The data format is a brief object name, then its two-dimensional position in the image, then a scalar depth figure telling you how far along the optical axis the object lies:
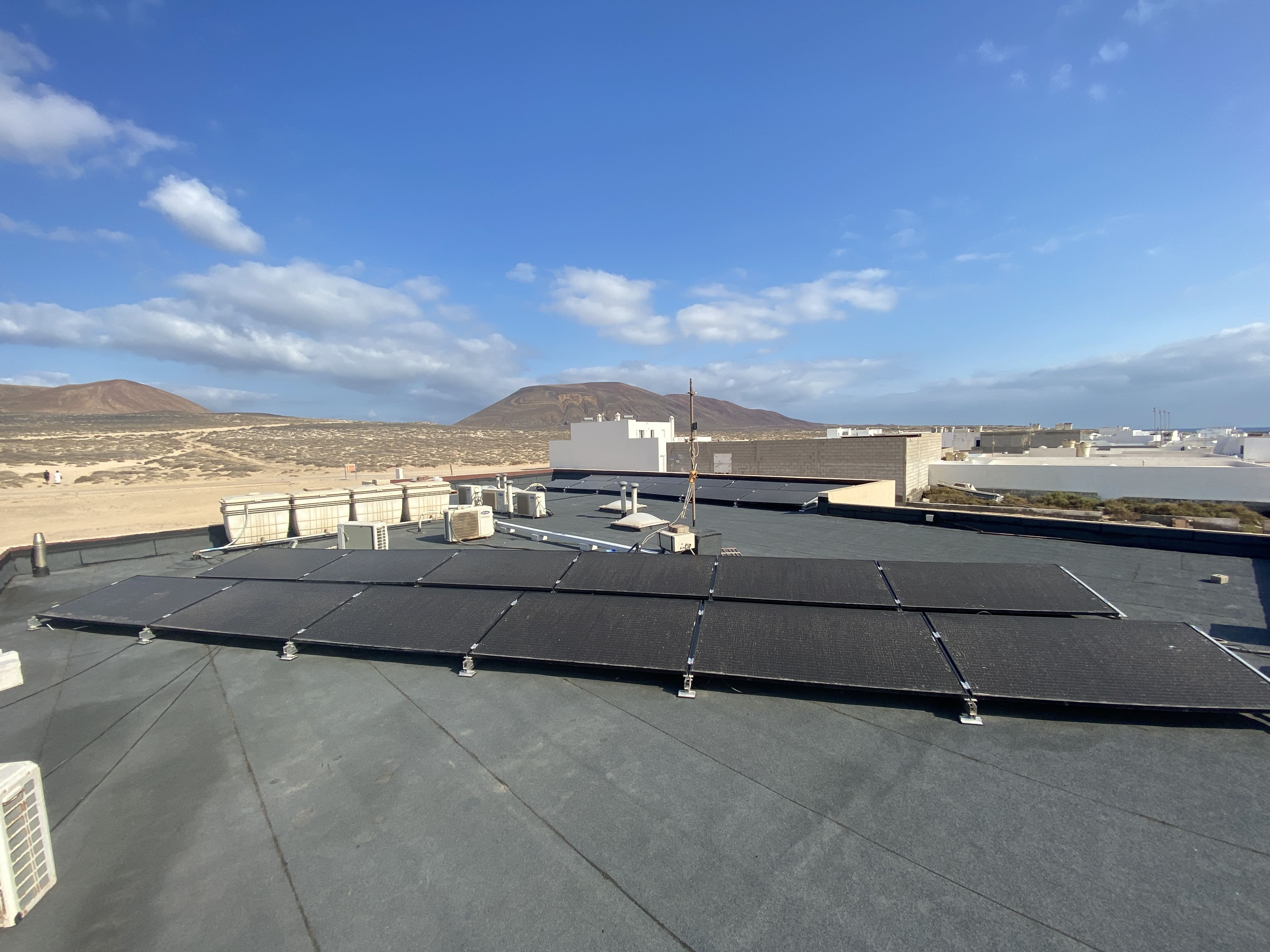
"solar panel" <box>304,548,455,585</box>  8.98
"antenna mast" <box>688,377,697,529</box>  11.80
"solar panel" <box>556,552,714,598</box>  7.68
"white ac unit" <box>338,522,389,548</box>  13.24
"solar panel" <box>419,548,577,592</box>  8.32
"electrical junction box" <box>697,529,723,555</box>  11.37
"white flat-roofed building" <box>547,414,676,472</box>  52.00
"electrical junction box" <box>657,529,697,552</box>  10.70
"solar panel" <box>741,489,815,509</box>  19.59
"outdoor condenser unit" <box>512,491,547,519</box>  18.59
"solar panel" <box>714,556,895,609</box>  7.07
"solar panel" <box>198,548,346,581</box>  9.90
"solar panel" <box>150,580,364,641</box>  7.73
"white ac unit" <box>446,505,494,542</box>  14.69
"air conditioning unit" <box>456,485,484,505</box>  19.30
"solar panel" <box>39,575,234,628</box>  8.53
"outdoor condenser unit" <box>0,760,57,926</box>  3.46
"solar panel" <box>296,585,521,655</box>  6.97
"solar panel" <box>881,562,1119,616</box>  6.85
